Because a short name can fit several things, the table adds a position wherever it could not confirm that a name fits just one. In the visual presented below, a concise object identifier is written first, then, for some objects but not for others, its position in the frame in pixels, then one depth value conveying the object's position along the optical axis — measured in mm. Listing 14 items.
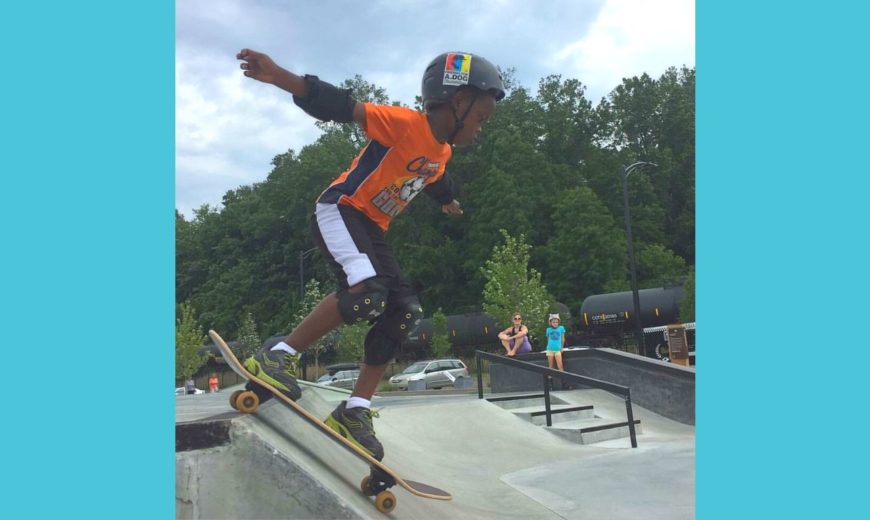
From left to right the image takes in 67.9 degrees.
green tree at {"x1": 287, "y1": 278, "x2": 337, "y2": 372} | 30875
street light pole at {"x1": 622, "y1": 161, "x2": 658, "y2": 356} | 21628
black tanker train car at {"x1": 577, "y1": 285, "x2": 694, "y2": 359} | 27938
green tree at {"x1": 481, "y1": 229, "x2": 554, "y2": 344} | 26844
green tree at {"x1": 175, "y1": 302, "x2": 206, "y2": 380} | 29984
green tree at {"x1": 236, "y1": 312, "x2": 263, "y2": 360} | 32531
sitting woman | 12243
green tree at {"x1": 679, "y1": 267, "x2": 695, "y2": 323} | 25625
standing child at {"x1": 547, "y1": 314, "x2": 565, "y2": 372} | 11078
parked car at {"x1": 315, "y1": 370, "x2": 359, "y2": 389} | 24694
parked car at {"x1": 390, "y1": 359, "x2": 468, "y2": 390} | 24500
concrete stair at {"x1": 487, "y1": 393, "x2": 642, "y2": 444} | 7383
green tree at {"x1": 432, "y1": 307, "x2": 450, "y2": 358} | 31766
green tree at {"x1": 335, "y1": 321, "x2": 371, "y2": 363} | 31125
